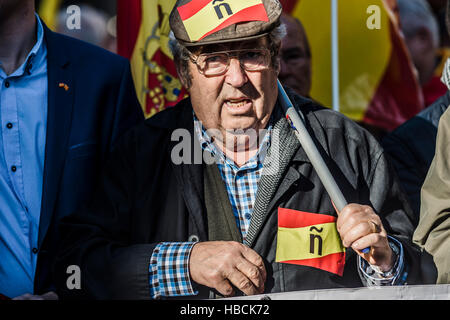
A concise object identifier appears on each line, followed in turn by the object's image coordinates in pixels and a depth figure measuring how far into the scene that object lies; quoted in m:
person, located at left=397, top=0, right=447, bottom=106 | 4.46
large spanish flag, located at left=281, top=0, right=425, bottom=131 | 3.72
